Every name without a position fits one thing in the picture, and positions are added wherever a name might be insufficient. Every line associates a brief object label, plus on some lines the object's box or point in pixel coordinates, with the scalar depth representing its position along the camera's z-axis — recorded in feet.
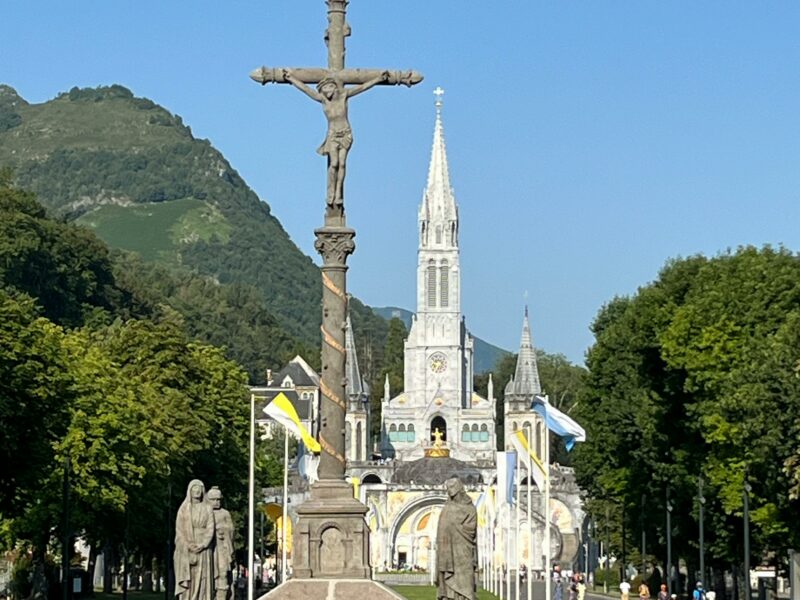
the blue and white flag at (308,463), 240.73
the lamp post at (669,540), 244.22
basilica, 583.99
